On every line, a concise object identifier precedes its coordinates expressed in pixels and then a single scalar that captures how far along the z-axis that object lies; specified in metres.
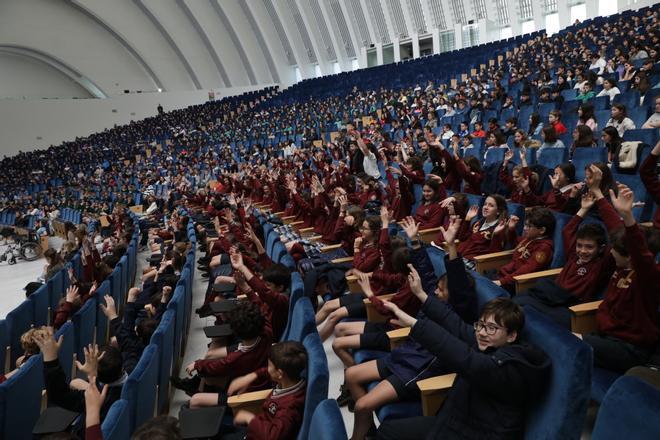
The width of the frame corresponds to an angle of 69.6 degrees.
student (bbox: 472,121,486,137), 7.29
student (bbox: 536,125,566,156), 4.94
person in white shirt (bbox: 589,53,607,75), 8.39
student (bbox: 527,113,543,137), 6.11
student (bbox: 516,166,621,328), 2.41
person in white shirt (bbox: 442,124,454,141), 7.91
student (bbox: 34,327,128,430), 2.32
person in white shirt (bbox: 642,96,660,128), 4.65
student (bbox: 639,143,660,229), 2.82
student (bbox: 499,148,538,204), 4.08
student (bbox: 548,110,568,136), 5.60
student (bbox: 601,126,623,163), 4.16
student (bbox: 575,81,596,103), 6.62
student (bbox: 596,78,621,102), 6.25
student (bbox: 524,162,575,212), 3.73
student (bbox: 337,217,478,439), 2.00
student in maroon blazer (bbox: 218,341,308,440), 1.84
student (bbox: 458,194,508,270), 3.41
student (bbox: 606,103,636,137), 4.86
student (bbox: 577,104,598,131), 5.45
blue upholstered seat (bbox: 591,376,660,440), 1.01
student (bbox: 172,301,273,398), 2.33
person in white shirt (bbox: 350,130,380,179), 6.68
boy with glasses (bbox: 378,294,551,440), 1.45
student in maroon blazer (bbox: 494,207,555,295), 2.91
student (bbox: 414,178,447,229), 4.41
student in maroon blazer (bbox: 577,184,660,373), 1.88
